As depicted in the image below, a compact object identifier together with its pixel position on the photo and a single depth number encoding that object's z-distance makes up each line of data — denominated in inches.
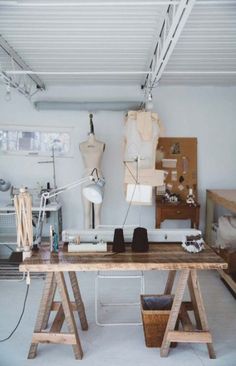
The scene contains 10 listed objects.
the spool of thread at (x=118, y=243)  97.5
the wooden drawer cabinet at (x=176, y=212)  183.0
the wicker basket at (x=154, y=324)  97.8
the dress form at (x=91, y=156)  184.7
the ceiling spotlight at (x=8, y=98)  191.0
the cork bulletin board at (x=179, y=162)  199.5
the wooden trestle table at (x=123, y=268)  87.4
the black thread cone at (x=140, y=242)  97.3
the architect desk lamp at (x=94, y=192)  91.4
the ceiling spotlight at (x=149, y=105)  175.9
